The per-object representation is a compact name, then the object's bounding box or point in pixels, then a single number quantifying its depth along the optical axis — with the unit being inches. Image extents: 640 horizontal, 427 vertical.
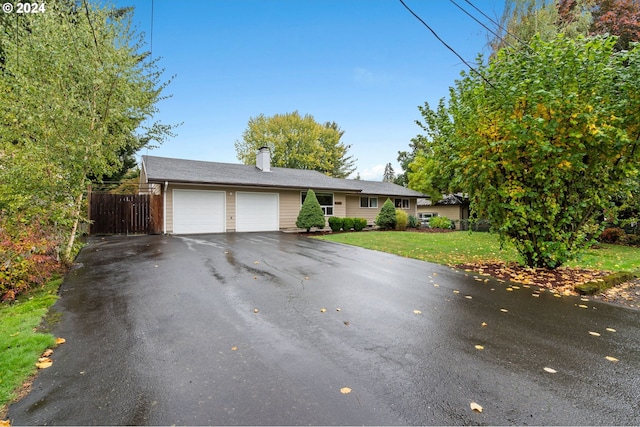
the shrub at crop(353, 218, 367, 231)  678.9
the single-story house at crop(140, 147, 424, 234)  546.0
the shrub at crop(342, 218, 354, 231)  664.1
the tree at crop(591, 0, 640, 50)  532.4
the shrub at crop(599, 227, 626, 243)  508.4
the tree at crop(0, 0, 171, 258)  237.0
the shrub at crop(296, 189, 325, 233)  609.6
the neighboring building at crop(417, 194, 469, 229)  977.5
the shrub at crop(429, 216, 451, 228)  766.5
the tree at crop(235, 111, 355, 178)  1435.4
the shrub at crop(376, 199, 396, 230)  712.8
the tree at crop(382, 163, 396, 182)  2475.4
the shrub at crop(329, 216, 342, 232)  655.1
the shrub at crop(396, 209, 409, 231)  726.5
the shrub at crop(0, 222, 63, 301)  180.1
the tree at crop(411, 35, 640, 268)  210.4
